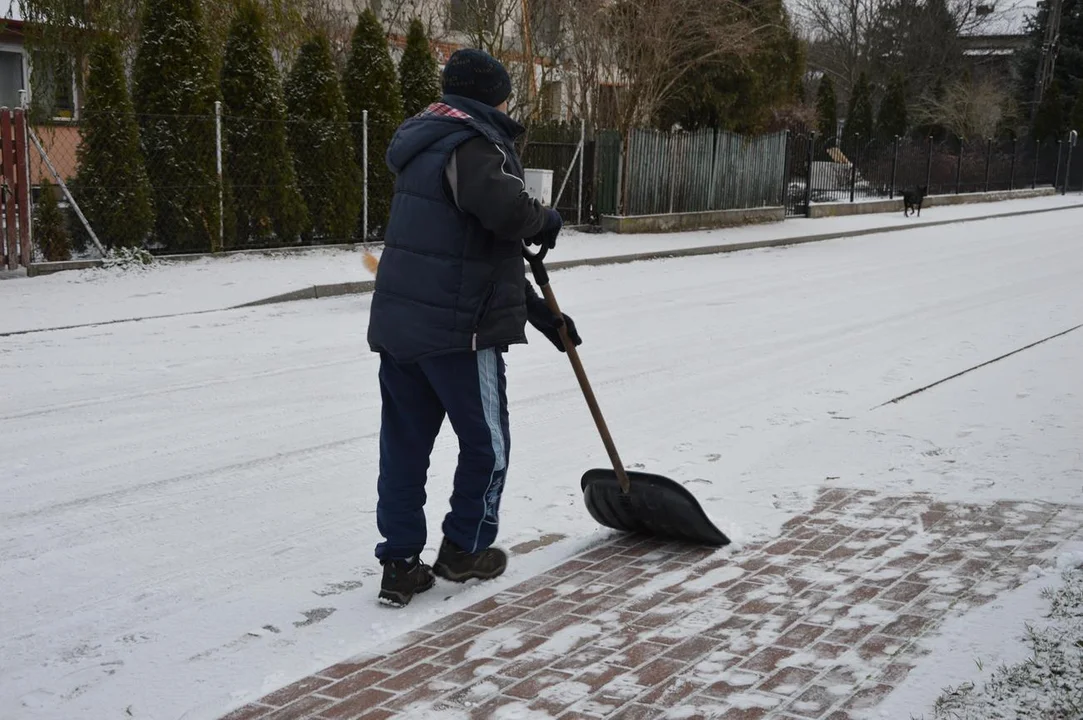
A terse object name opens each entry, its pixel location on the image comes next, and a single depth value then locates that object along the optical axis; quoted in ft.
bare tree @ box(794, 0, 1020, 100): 182.29
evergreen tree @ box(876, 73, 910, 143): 148.05
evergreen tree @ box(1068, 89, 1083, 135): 154.30
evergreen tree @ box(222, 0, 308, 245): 50.90
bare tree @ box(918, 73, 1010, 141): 146.92
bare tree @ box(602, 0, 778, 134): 66.95
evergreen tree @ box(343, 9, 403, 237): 56.90
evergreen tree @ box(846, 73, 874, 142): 141.90
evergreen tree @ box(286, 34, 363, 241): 53.98
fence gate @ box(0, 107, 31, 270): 42.60
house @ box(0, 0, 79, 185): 53.16
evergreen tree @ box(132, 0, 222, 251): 48.39
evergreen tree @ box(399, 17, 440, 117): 59.98
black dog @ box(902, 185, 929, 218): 90.00
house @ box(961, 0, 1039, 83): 191.42
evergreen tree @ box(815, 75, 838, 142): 140.46
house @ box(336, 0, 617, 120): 71.97
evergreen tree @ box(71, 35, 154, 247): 46.19
